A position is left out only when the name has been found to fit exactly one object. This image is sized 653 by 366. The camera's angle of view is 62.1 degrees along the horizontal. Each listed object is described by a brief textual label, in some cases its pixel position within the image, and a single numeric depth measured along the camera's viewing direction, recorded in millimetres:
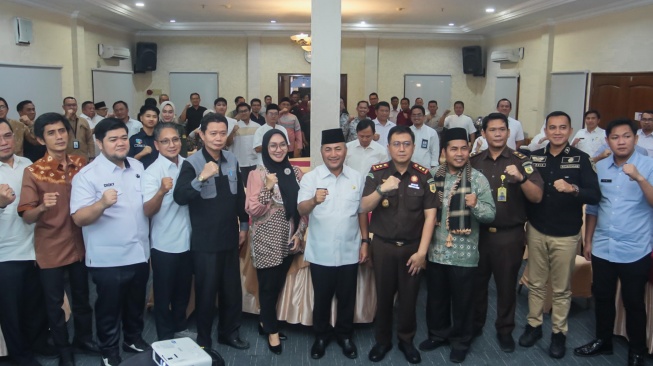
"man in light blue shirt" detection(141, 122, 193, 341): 3262
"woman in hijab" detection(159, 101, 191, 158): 5688
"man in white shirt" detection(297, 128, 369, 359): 3461
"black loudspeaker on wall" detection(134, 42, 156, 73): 12508
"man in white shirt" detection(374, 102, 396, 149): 6660
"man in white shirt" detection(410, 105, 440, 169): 6180
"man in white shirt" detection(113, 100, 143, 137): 6496
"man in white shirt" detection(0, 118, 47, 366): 3156
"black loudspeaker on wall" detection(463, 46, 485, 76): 13000
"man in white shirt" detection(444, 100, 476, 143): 9969
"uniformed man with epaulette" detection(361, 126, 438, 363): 3387
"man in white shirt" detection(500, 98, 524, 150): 7043
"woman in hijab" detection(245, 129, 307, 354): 3475
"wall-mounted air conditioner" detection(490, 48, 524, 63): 11312
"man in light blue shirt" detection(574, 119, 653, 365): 3400
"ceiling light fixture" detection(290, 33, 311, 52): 10741
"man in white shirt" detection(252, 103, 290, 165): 6669
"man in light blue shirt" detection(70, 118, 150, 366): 3101
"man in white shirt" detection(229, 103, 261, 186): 7012
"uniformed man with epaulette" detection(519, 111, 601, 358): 3510
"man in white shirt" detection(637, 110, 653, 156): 6152
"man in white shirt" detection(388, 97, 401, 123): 11636
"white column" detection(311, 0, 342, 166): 5961
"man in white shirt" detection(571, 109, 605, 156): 6762
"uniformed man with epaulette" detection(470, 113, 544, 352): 3523
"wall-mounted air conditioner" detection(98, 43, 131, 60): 10689
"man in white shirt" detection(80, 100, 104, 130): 7715
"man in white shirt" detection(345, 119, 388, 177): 5156
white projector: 1979
